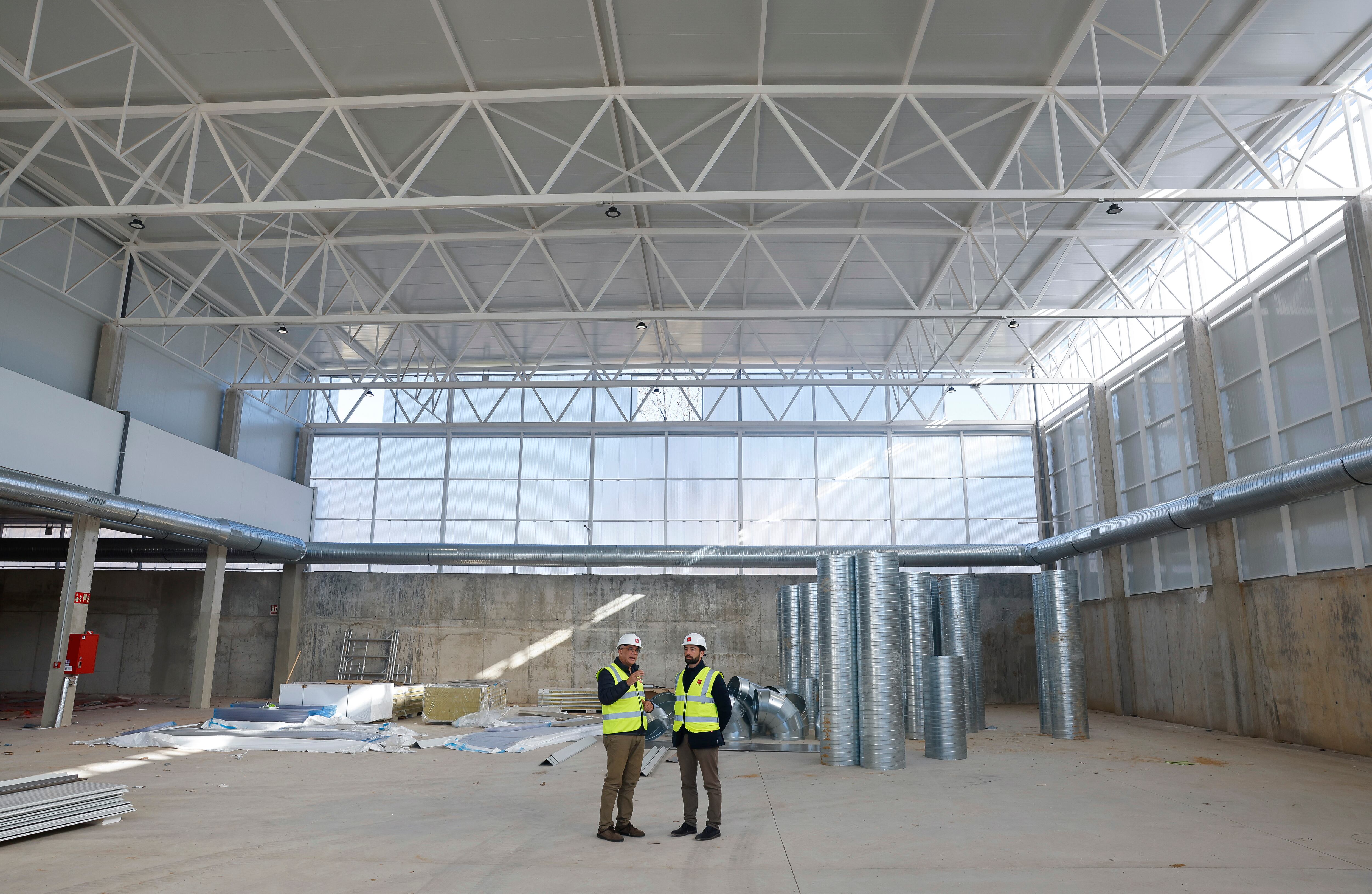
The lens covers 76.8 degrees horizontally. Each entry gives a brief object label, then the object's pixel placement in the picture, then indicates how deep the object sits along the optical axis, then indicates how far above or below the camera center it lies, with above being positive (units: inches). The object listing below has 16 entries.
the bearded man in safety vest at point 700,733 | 356.5 -41.7
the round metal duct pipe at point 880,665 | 544.4 -21.4
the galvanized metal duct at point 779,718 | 687.1 -68.4
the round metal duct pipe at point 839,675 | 558.9 -28.4
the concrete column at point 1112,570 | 940.0 +67.8
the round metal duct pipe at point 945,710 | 588.4 -52.6
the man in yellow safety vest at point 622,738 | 348.2 -43.5
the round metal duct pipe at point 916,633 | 706.8 -1.8
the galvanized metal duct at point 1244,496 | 572.1 +104.1
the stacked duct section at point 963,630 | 797.9 +1.5
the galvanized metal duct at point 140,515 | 667.4 +99.7
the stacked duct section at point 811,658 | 740.0 -24.3
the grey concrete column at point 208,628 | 931.3 -2.0
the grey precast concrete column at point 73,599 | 747.4 +22.9
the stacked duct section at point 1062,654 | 715.4 -17.7
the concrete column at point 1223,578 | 734.5 +47.4
